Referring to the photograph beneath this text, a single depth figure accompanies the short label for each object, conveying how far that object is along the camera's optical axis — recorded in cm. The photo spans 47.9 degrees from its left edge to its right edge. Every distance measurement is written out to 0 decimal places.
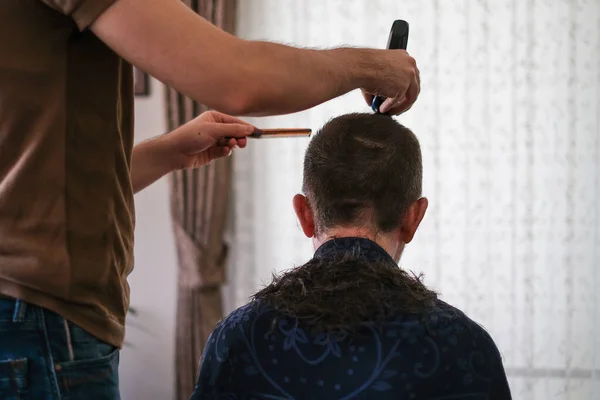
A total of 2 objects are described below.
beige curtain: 305
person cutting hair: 86
